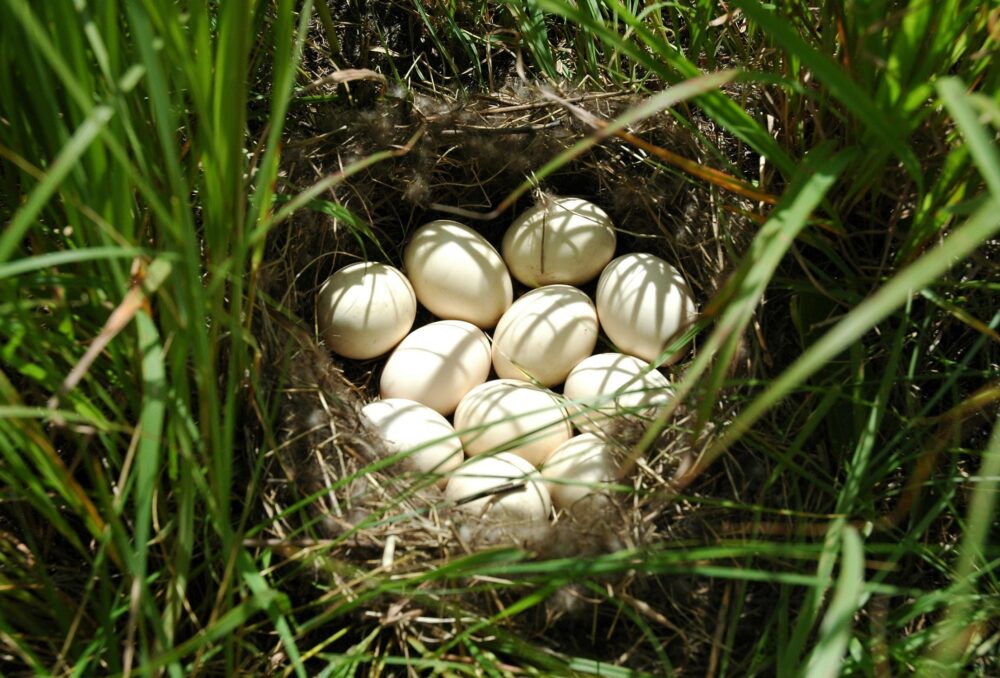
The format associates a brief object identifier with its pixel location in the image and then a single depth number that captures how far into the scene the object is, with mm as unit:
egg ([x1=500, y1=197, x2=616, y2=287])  659
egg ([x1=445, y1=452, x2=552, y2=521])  592
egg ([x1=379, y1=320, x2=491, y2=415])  637
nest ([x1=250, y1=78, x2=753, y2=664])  570
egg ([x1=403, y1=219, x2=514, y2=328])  653
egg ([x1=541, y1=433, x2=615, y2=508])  600
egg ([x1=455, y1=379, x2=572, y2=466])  618
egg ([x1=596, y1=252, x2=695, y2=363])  633
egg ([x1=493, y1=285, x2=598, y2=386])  641
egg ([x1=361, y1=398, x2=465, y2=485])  611
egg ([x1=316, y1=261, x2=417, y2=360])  643
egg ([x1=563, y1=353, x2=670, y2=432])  609
